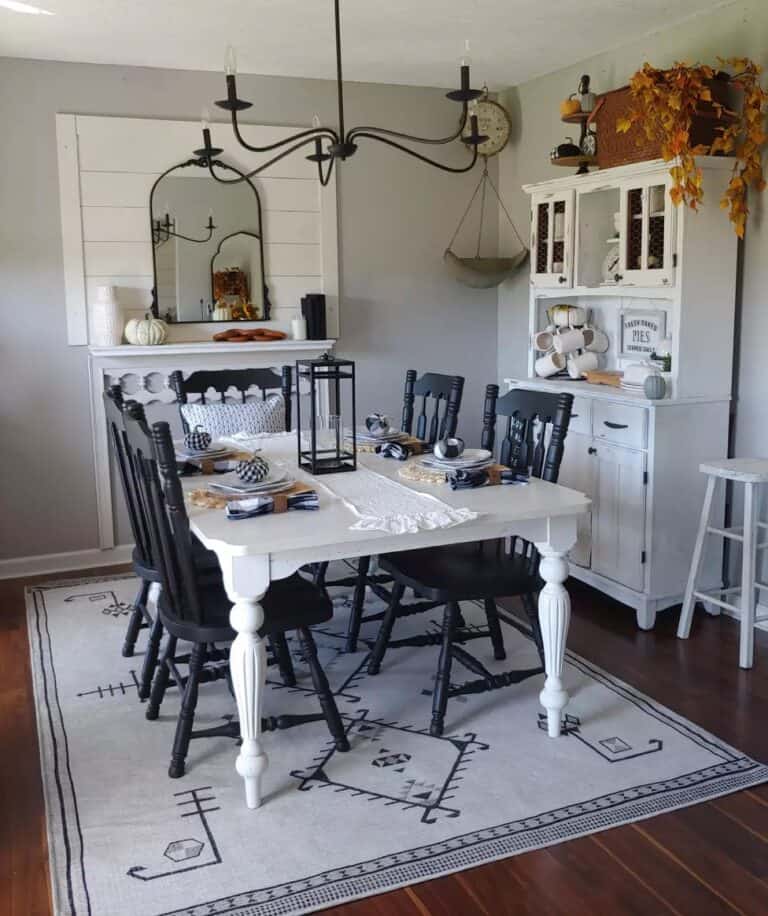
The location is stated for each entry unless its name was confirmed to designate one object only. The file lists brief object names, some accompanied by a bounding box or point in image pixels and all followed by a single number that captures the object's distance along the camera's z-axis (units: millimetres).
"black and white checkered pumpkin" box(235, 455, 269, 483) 2746
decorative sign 4004
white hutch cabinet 3557
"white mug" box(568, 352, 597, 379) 4172
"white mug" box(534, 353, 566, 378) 4270
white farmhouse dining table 2273
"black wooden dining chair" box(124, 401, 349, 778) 2312
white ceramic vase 4387
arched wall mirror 4551
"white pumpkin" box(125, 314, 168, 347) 4422
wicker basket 3486
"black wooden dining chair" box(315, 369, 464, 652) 3451
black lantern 2809
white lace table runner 2416
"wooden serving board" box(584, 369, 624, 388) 3959
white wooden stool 3236
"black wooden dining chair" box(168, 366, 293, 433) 3836
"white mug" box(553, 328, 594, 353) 4285
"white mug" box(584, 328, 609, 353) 4316
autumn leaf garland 3406
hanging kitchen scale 4945
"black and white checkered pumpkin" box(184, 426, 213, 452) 3225
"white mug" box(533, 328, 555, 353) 4395
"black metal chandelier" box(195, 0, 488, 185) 2475
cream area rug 2123
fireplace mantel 4504
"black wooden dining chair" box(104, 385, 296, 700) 2775
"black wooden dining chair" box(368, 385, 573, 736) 2777
